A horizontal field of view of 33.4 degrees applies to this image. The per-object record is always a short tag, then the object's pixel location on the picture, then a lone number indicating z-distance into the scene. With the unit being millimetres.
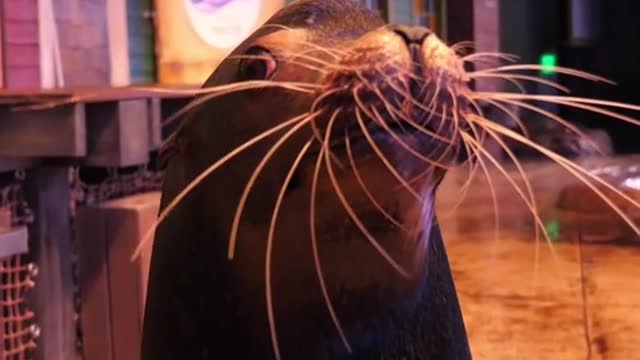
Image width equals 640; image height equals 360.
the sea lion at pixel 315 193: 1032
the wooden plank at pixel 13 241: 2096
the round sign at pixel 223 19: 3762
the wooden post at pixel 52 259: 2297
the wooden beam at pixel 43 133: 2023
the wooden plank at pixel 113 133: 2071
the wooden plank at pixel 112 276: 2322
